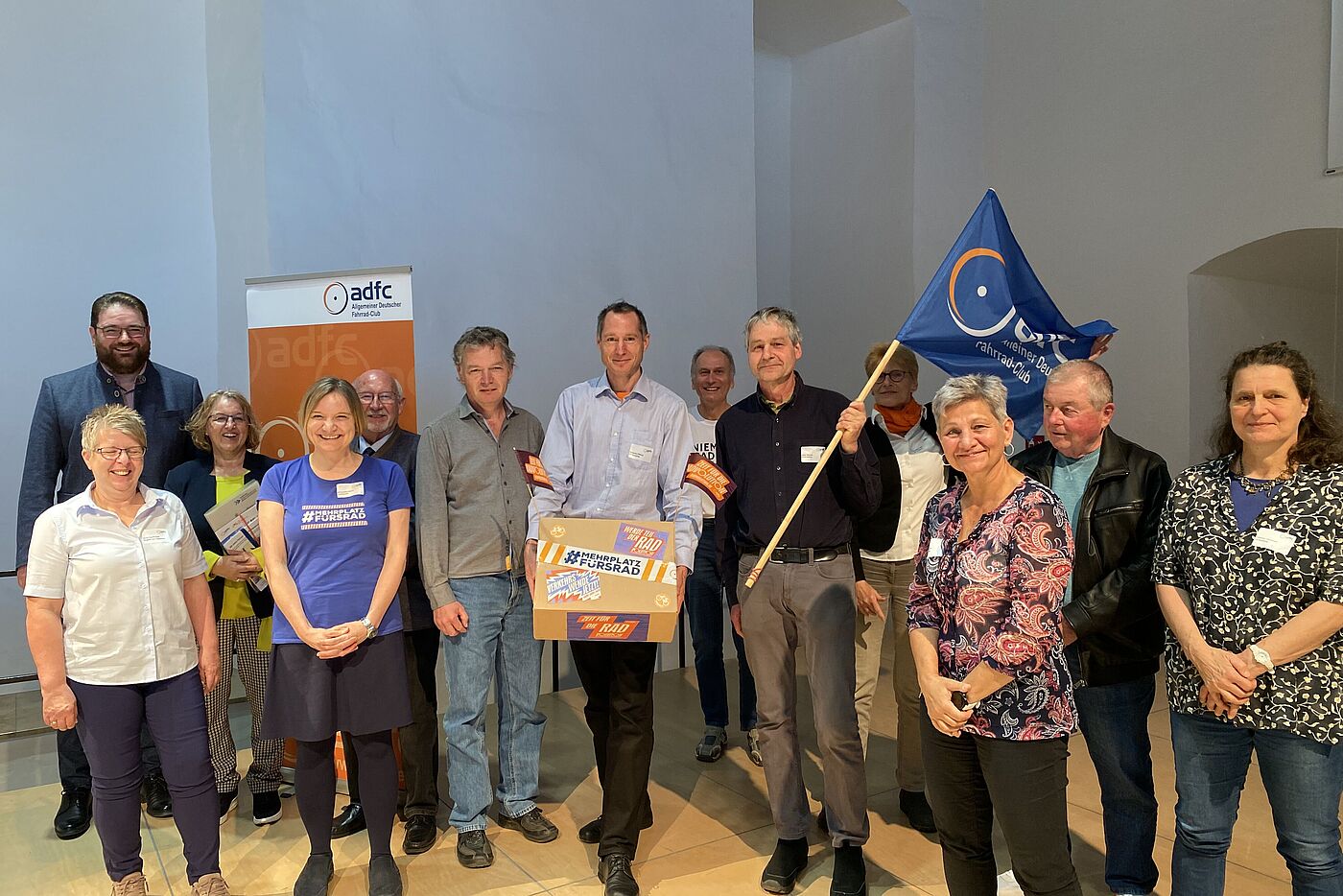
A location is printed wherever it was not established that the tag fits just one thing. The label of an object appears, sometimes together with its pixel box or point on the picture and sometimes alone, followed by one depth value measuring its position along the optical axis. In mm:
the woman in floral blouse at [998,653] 2139
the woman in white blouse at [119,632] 2768
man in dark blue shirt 2947
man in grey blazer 3521
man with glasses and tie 3502
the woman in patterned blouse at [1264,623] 2197
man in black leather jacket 2650
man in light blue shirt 3060
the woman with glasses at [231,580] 3580
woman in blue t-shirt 2906
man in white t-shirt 4406
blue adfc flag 3074
